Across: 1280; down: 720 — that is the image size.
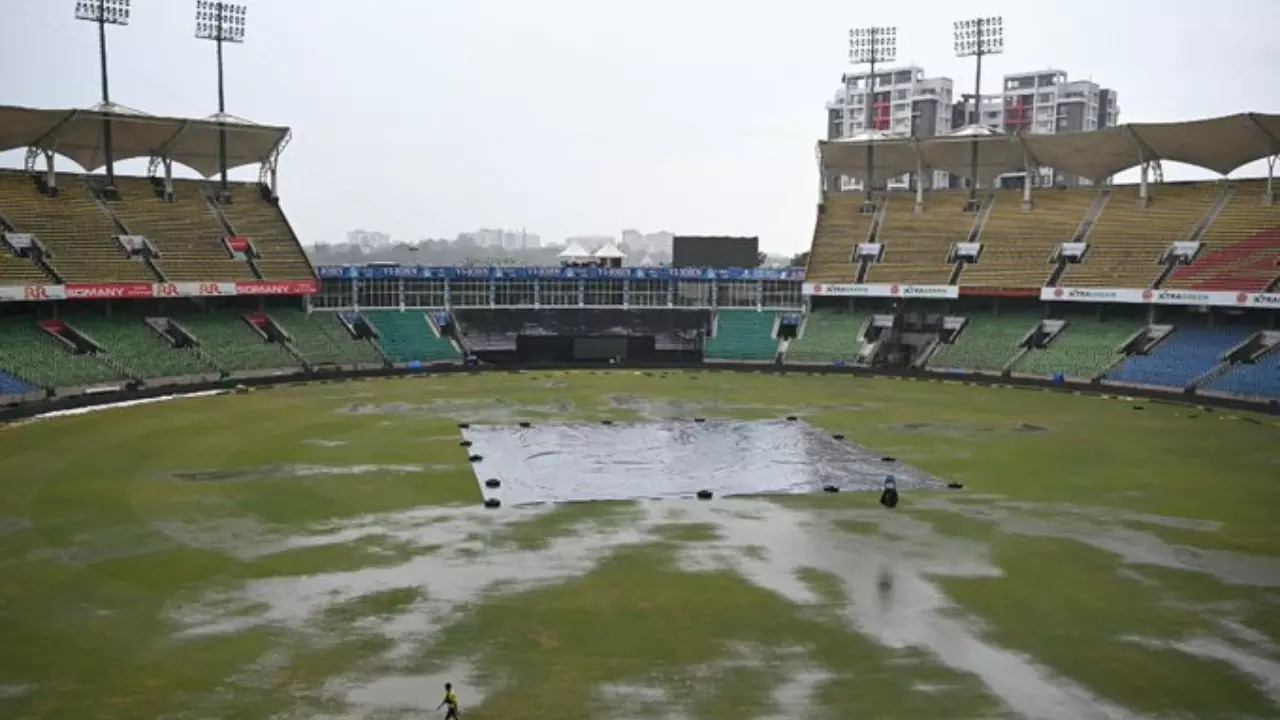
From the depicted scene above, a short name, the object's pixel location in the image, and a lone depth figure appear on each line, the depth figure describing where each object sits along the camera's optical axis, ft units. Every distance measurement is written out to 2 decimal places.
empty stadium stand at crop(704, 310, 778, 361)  288.92
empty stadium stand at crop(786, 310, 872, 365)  279.08
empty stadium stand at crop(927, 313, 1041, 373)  257.75
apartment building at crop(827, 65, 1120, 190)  567.18
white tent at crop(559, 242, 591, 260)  334.24
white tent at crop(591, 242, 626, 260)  328.49
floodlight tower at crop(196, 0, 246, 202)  275.80
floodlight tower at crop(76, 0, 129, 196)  255.50
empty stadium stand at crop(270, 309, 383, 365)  257.34
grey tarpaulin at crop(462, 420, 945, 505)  130.62
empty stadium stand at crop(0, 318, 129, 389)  200.95
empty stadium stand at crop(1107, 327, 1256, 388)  221.78
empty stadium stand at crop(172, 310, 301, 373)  239.09
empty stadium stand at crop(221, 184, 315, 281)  271.08
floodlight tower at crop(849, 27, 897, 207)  328.90
